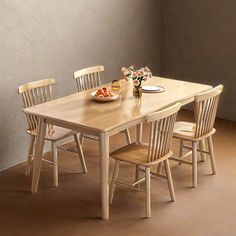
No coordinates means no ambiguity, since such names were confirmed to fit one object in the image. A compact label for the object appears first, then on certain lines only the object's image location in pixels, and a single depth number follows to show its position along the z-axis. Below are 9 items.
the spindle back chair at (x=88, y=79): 4.93
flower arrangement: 4.37
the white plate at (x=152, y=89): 4.60
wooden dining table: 3.80
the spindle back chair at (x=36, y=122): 4.41
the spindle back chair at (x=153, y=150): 3.78
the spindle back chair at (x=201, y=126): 4.22
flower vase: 4.40
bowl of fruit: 4.30
